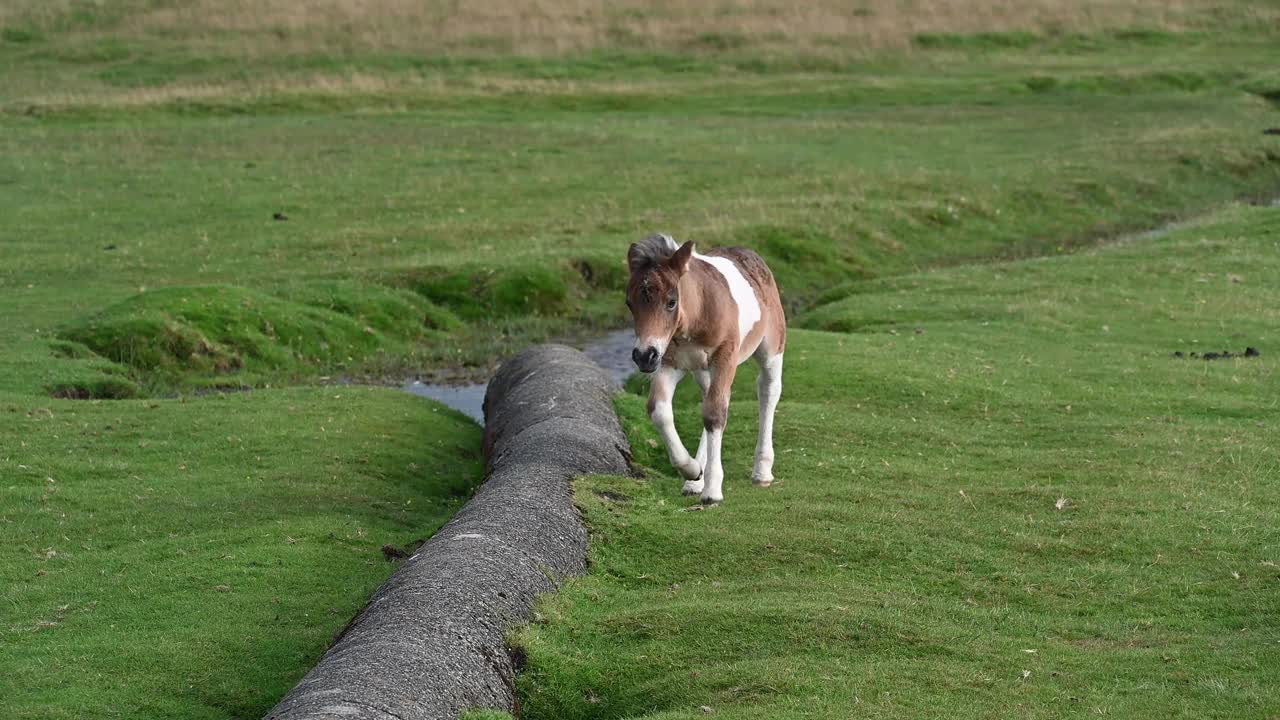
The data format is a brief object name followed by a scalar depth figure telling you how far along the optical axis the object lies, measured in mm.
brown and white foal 26391
